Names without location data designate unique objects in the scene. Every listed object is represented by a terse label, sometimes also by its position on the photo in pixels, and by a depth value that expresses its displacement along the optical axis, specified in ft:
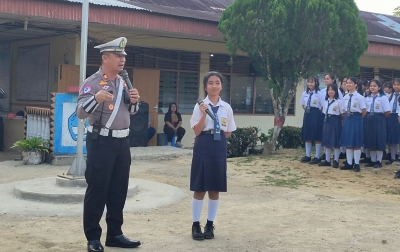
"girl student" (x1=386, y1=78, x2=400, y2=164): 38.52
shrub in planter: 36.42
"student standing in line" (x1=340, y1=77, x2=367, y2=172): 35.50
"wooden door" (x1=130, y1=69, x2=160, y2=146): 48.29
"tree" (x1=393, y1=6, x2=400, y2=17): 182.97
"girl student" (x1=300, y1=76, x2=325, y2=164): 38.50
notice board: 49.37
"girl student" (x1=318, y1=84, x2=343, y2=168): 36.14
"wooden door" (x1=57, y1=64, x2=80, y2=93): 44.82
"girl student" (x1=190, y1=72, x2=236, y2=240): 18.88
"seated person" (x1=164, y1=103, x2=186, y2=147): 48.11
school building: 40.37
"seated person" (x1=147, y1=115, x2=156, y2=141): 48.03
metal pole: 26.73
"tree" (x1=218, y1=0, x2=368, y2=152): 40.45
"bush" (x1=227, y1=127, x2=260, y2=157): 46.11
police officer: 17.02
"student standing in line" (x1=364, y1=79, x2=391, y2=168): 37.42
